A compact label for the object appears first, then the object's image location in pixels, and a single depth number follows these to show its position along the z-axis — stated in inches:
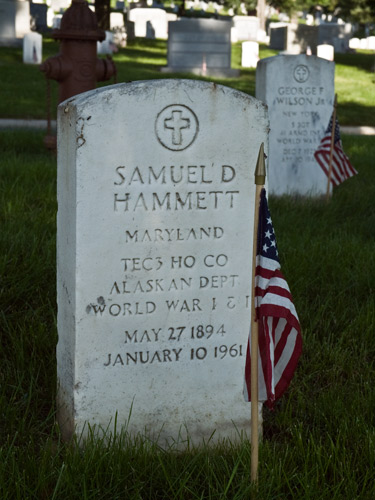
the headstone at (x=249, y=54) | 948.0
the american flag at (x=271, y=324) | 104.2
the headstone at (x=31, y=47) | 820.0
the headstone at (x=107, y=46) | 933.2
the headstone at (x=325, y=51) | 914.6
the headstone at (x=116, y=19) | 1187.3
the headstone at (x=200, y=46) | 837.2
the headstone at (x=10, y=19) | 965.2
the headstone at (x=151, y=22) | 1392.7
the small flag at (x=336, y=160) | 300.2
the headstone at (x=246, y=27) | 1365.7
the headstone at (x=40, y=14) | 1316.4
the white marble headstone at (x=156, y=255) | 118.7
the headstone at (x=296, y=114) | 315.9
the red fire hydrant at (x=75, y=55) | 297.7
